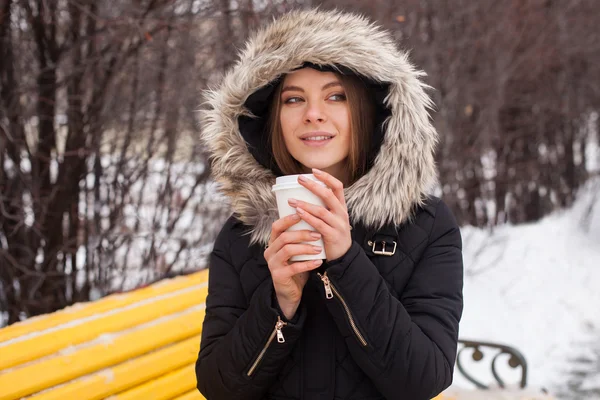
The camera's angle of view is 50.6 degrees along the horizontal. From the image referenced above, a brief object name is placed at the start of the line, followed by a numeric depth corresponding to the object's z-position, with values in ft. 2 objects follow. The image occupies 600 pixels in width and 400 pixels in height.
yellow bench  6.75
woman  5.34
